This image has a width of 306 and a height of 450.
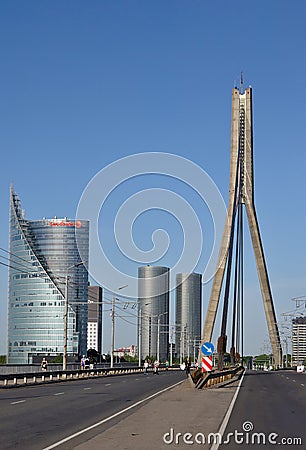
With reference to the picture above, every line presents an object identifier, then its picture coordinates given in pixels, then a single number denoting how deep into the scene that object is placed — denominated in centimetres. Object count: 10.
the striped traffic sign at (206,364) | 4146
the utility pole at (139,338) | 10210
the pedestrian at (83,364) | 7424
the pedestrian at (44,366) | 6320
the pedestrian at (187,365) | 6334
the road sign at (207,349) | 4050
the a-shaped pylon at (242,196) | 7593
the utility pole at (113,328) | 8152
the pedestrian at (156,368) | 8043
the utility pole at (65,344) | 6211
